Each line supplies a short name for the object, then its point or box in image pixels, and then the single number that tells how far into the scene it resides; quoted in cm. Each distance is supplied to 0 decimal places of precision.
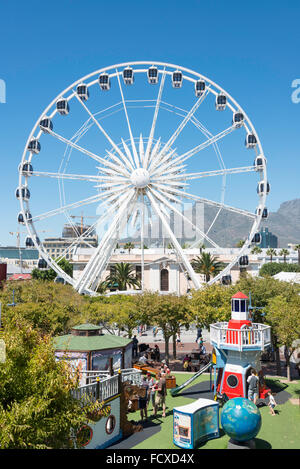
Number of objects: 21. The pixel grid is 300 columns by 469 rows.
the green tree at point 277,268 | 9969
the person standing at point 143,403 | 1586
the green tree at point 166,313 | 2780
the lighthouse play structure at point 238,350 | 1884
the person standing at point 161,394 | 1686
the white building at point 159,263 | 6594
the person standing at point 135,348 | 2970
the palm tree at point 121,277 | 5525
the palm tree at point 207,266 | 5909
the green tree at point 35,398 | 761
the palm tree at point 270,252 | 12391
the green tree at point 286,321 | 2183
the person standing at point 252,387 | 1812
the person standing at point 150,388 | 1720
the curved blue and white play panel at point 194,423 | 1370
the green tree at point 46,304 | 2502
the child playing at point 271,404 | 1725
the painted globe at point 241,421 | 1274
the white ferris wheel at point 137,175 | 3834
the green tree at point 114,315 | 2797
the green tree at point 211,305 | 2656
